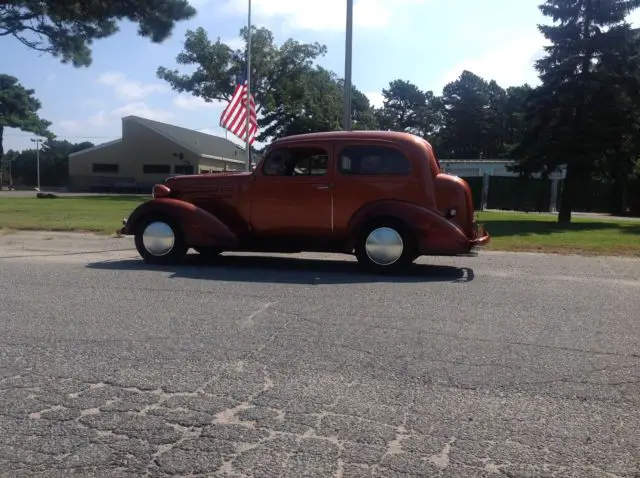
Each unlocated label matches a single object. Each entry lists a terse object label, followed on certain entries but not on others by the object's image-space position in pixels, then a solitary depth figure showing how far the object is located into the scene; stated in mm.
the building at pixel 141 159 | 57031
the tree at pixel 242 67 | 45875
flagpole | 20377
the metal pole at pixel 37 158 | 70606
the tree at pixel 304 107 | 47250
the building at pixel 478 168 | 41281
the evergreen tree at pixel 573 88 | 22297
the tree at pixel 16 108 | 69375
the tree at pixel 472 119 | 77688
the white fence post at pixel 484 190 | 35241
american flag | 19953
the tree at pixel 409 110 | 84812
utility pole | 14750
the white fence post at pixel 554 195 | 36062
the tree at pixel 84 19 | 23906
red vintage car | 8359
